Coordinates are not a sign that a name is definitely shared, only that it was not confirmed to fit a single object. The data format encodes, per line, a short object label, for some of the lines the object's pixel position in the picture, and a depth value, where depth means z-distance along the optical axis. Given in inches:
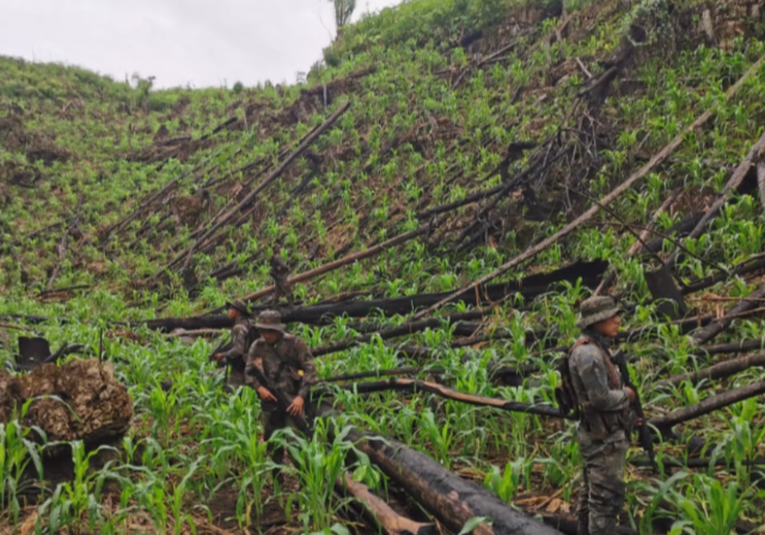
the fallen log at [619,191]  297.3
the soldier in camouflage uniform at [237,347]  235.3
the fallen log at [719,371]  137.7
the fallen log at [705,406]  126.6
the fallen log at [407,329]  269.4
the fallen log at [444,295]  286.4
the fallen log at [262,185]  618.8
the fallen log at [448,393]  156.2
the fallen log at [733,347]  178.7
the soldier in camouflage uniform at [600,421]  120.0
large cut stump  160.4
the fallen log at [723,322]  194.2
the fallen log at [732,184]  276.4
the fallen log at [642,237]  273.3
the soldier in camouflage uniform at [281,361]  192.9
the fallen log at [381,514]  123.1
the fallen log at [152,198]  743.1
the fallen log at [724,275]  225.9
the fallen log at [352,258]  402.9
